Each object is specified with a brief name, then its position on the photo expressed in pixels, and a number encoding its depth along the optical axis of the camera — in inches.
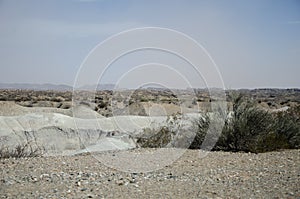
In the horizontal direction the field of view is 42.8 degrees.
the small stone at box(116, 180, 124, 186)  287.2
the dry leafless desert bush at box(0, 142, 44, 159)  440.1
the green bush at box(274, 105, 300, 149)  517.0
